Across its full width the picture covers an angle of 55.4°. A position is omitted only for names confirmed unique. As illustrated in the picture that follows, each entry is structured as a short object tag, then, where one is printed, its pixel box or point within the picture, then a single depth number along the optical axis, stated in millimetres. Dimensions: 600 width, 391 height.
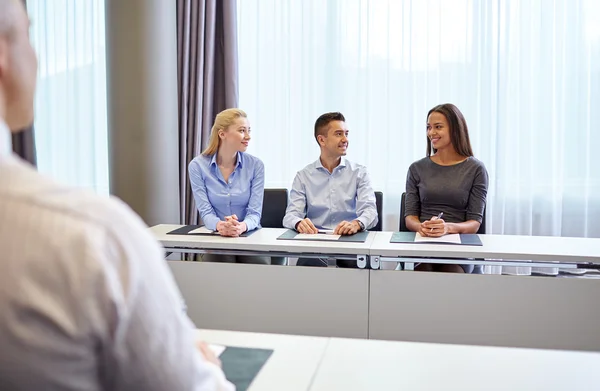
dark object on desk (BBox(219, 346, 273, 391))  1068
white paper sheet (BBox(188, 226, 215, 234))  2906
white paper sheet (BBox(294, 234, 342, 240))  2721
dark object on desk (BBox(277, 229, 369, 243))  2666
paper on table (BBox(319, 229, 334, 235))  2963
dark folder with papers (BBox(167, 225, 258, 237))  2859
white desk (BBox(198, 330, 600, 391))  1044
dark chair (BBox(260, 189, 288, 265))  3406
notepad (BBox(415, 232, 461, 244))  2590
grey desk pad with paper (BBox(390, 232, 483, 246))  2559
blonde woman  3236
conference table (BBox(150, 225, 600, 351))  2354
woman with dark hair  3078
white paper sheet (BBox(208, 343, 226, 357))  1202
